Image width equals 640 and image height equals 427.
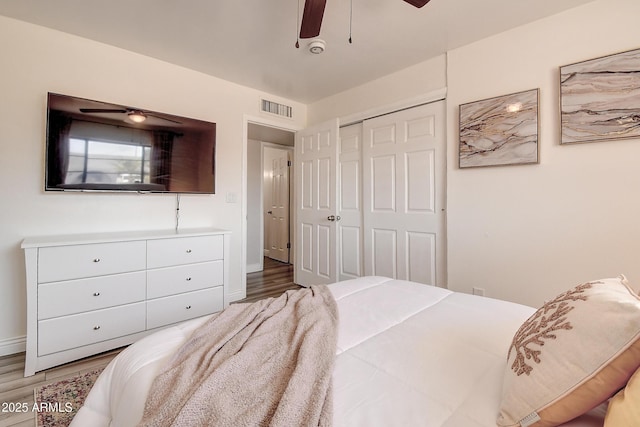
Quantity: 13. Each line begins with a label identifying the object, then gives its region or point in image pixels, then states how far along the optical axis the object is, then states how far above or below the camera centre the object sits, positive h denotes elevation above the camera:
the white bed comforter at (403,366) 0.69 -0.47
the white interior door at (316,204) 3.37 +0.17
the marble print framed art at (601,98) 1.76 +0.79
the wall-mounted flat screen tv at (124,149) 2.17 +0.60
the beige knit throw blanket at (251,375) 0.66 -0.46
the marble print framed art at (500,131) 2.12 +0.71
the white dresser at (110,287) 1.86 -0.55
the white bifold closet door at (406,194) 2.70 +0.24
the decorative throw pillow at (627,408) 0.51 -0.36
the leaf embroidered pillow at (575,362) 0.58 -0.33
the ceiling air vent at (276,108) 3.54 +1.43
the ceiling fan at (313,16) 1.55 +1.18
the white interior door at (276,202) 5.36 +0.29
